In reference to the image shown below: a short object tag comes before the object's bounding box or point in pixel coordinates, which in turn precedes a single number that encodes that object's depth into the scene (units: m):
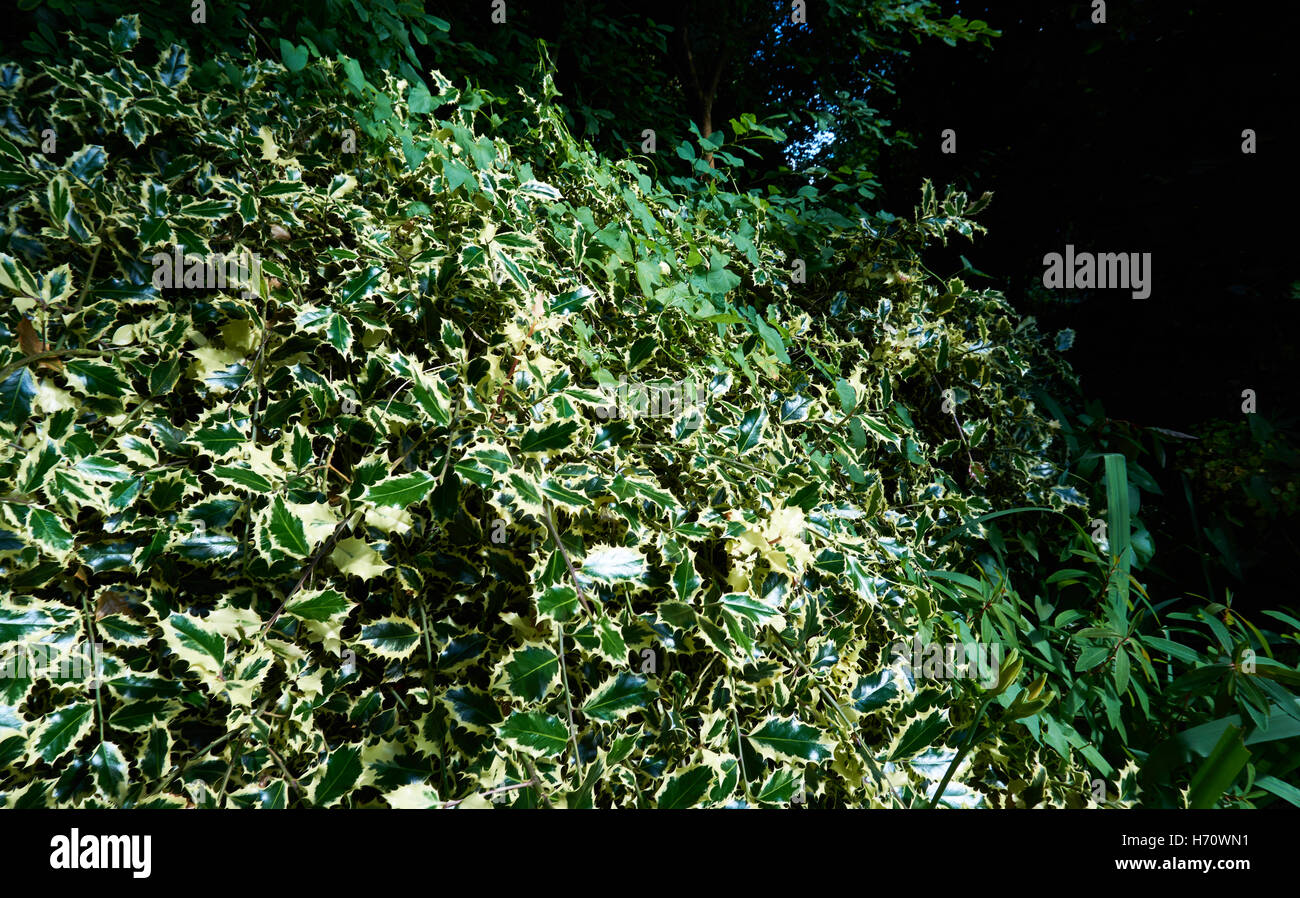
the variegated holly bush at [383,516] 0.84
